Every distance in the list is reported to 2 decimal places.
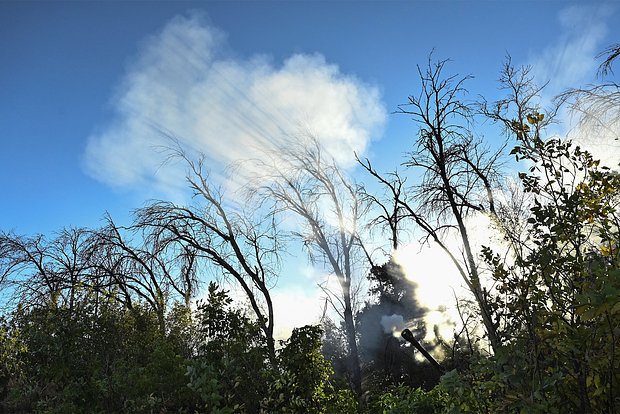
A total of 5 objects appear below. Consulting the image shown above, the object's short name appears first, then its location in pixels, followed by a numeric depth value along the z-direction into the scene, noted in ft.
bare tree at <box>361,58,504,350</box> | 24.90
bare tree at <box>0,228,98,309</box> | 40.57
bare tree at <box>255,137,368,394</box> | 44.32
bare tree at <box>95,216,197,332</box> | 41.27
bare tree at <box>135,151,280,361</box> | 40.78
